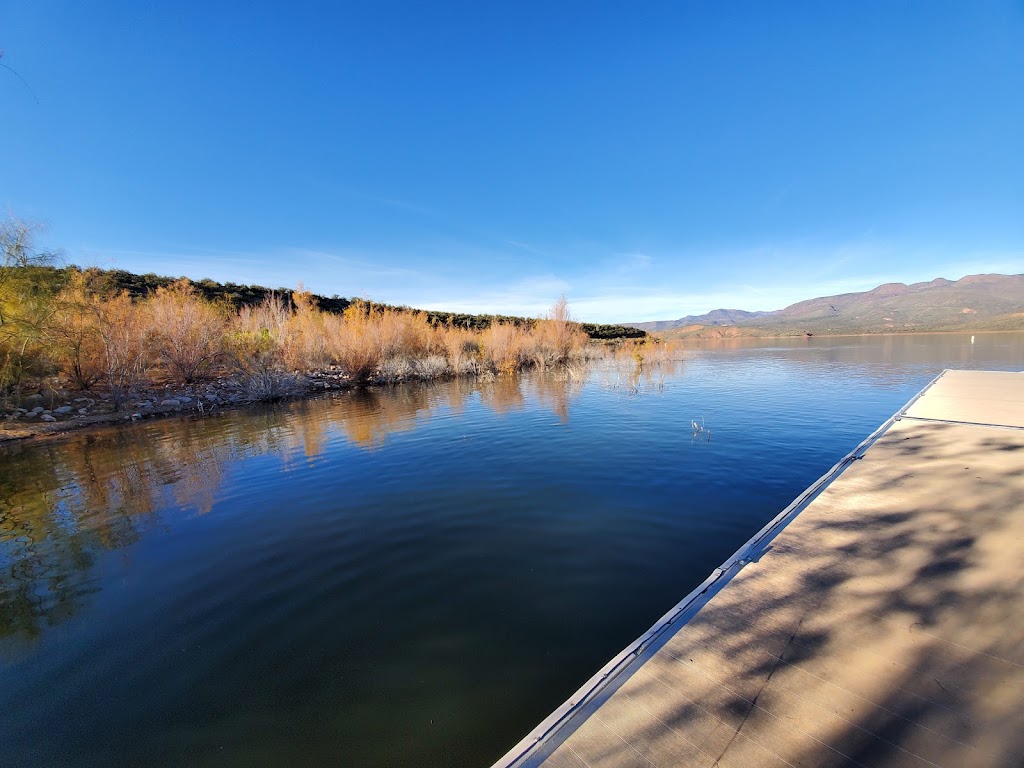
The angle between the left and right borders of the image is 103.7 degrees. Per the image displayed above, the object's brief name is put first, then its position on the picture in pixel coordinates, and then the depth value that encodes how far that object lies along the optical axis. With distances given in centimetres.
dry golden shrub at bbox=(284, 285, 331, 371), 2130
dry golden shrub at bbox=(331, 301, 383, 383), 2211
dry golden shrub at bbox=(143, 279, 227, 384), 1752
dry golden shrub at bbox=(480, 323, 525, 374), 2747
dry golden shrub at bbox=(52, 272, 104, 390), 1409
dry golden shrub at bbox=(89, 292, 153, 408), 1500
